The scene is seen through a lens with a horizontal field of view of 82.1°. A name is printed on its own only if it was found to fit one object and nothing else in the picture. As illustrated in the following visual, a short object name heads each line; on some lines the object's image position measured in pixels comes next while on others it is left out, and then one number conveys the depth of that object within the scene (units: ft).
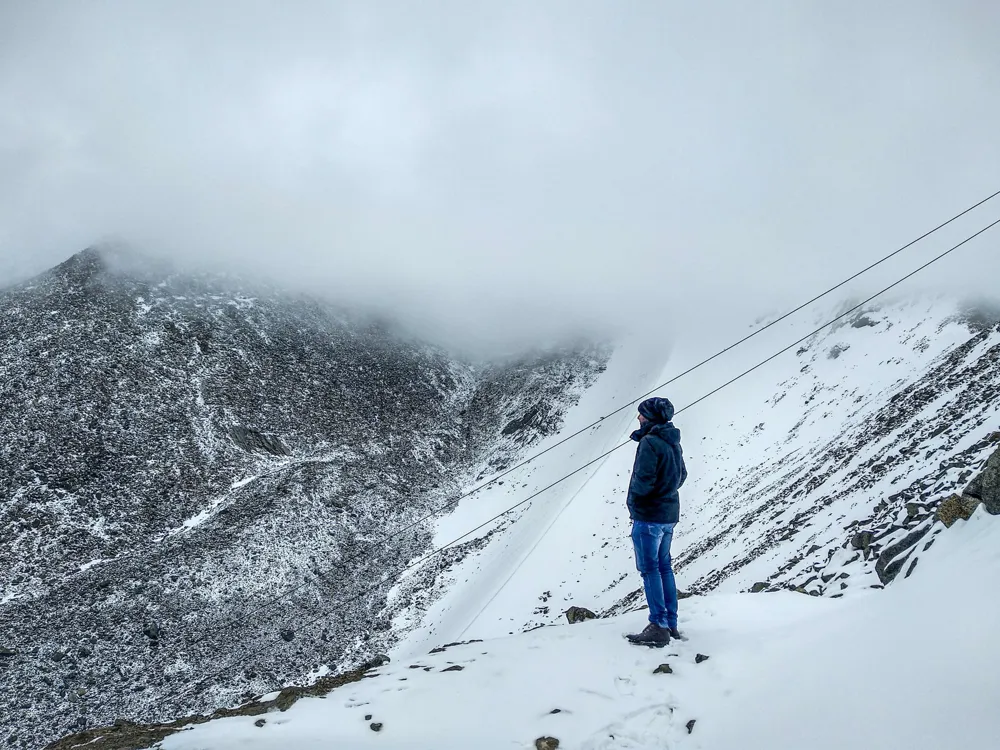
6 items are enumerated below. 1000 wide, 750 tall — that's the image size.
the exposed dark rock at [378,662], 30.88
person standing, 24.14
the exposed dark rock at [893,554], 26.40
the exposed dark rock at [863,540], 33.42
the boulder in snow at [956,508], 24.26
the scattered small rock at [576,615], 35.37
